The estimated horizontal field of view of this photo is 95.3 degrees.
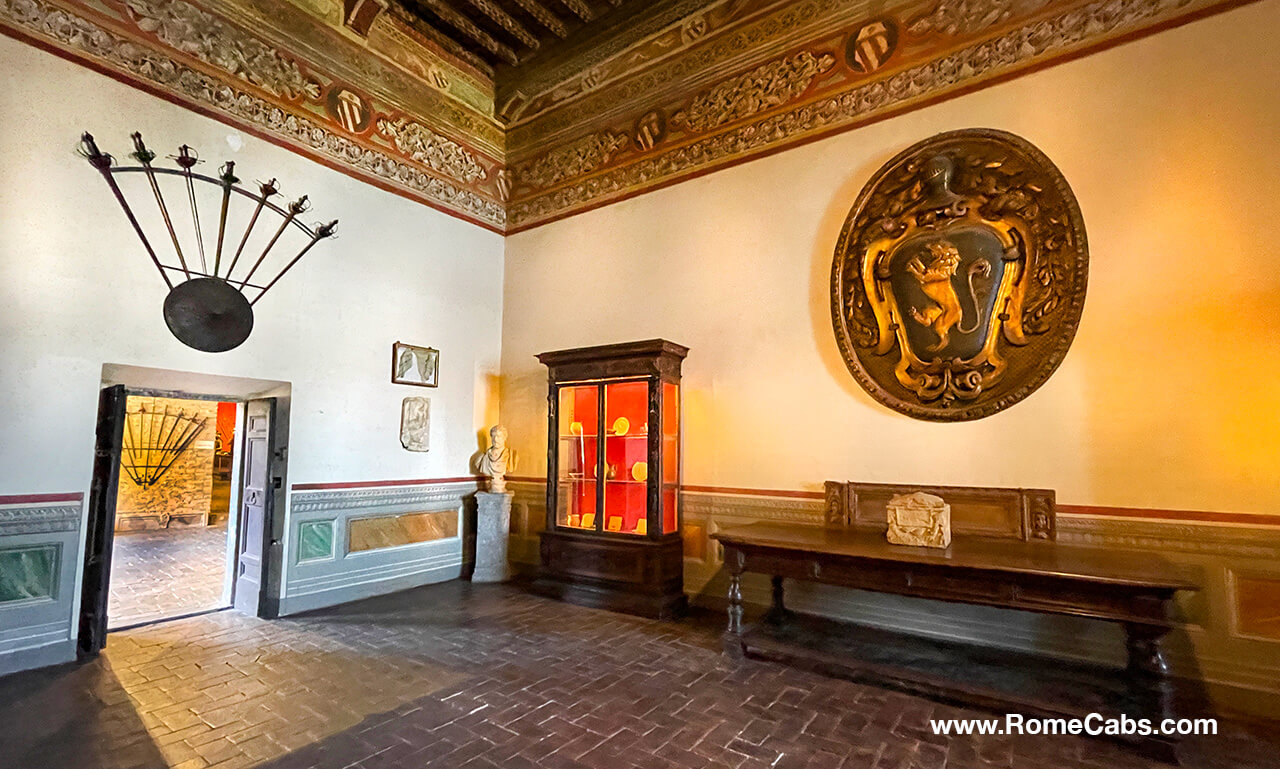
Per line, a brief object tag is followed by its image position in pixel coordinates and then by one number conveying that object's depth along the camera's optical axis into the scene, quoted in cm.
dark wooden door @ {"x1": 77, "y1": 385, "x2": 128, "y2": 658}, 413
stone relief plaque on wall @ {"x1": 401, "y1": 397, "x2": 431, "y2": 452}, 613
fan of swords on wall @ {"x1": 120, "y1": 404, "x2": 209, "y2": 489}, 981
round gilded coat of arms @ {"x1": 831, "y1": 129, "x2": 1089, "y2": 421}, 413
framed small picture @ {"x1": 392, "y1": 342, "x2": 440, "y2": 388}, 606
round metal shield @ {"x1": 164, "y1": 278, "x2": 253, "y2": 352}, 462
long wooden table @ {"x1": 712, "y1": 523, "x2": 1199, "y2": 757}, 303
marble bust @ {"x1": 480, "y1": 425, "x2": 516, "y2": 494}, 654
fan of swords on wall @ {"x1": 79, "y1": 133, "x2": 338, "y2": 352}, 449
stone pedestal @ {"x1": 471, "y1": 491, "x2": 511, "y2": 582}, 636
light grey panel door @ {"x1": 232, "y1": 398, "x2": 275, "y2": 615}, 515
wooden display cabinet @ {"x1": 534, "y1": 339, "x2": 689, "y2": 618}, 527
